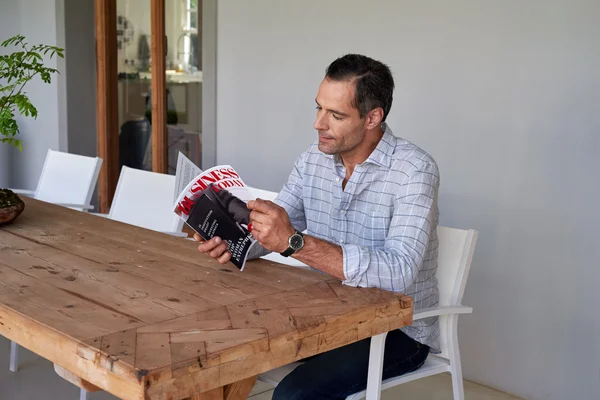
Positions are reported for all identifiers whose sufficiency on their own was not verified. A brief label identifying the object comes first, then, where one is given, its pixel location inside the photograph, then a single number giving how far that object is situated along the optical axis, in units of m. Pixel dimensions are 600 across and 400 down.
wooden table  1.33
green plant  2.35
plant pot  2.46
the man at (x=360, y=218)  1.81
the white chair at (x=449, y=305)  2.06
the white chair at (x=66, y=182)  3.40
